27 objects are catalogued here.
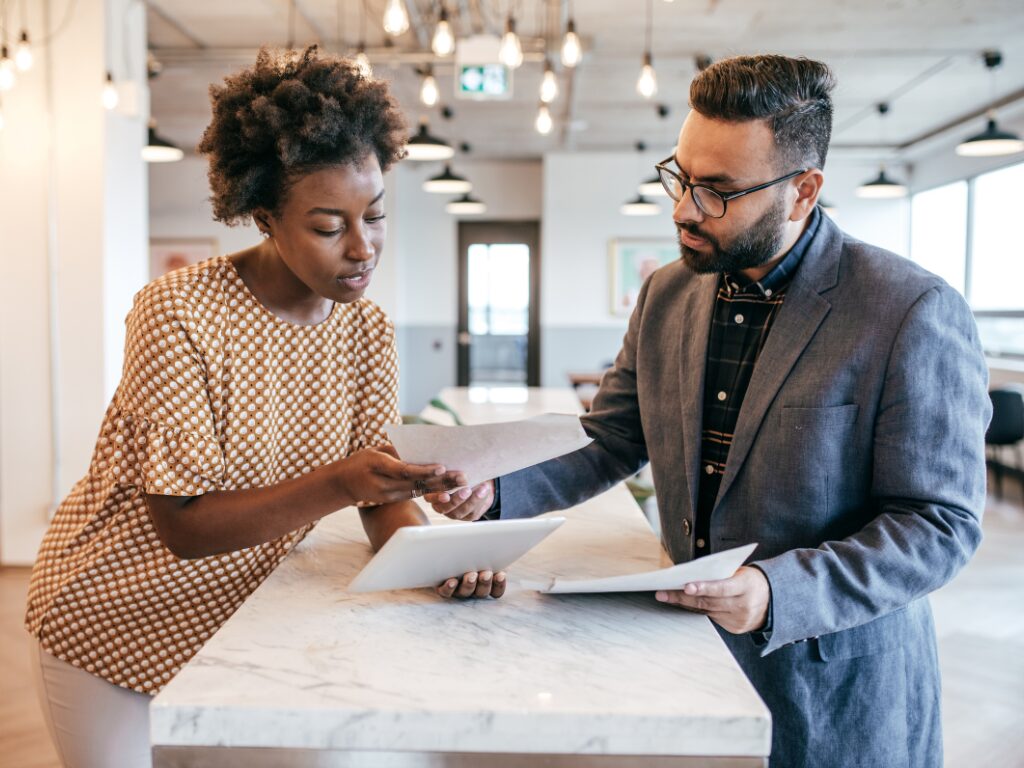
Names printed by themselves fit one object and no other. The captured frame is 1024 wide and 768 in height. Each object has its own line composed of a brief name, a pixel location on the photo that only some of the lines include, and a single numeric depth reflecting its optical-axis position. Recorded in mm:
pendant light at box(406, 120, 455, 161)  4750
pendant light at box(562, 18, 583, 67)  3803
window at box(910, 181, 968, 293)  9586
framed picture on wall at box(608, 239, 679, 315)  10703
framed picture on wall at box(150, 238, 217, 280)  11039
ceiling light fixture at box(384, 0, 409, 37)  2889
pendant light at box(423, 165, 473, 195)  7129
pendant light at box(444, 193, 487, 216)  8641
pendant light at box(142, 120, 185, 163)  5418
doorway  11438
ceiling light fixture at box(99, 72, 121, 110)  4430
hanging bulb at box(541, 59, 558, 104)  4334
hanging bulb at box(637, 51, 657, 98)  4241
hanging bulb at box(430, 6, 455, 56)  3396
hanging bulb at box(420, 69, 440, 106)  4250
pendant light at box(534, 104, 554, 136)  5064
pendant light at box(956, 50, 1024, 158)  5493
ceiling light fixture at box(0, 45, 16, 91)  3916
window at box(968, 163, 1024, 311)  8266
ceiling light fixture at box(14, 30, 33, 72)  3946
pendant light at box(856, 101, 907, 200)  7723
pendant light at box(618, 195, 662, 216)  8391
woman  1172
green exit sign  4410
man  1161
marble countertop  831
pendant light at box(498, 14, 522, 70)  3617
